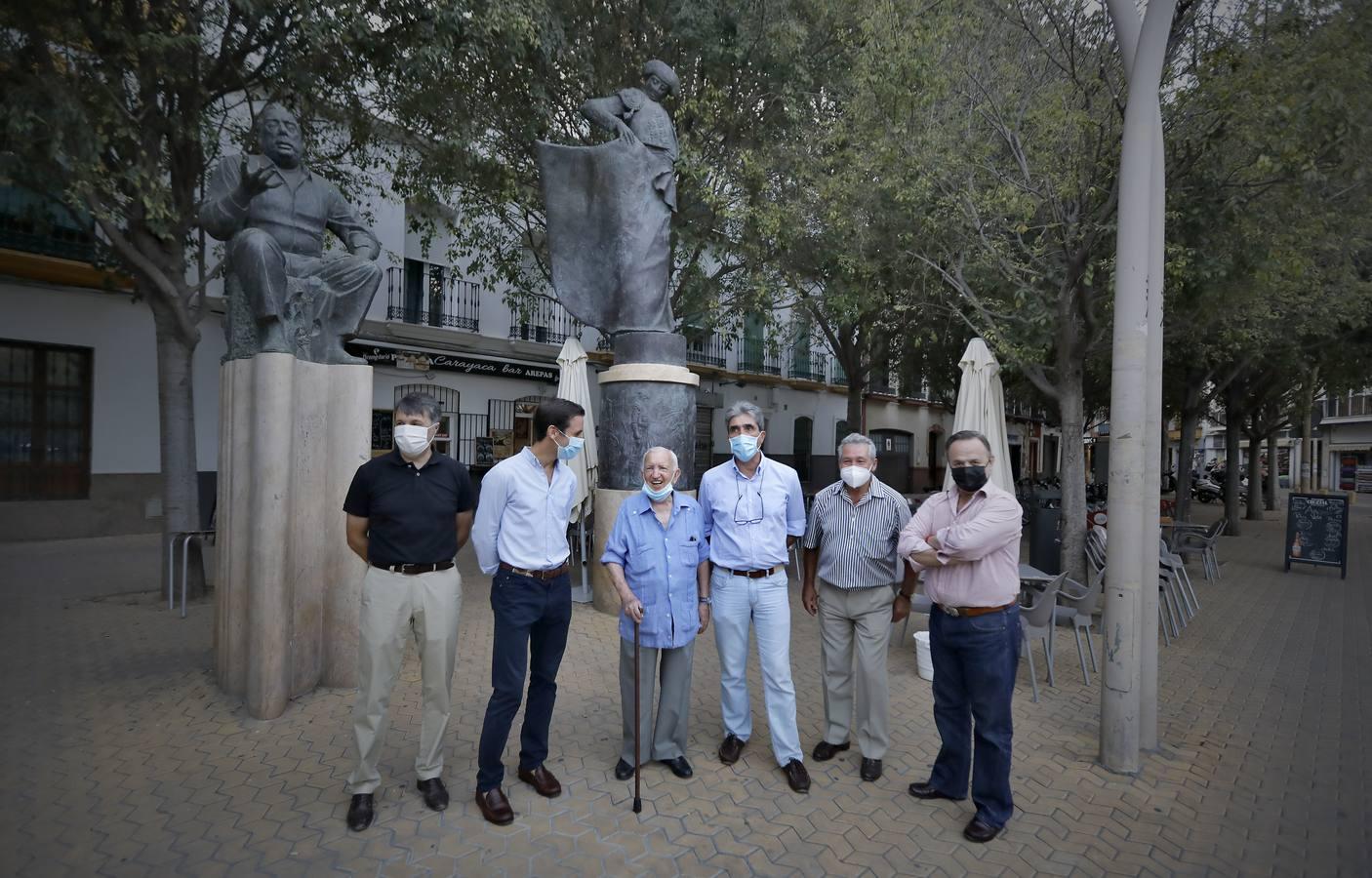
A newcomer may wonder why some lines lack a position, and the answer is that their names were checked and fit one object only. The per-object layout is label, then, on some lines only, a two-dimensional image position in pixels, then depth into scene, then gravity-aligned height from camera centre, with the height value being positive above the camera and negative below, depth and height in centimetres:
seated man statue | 476 +112
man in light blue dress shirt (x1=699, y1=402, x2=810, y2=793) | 397 -68
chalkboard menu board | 1130 -119
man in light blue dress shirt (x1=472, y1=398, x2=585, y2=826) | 349 -64
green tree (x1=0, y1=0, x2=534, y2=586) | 714 +343
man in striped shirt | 401 -76
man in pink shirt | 347 -79
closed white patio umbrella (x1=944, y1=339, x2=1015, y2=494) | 748 +42
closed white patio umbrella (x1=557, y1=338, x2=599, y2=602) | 855 +42
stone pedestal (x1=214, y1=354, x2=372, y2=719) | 460 -58
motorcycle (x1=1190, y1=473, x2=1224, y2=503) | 2956 -166
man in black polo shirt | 347 -66
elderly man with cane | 382 -68
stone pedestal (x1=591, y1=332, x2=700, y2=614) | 741 +24
